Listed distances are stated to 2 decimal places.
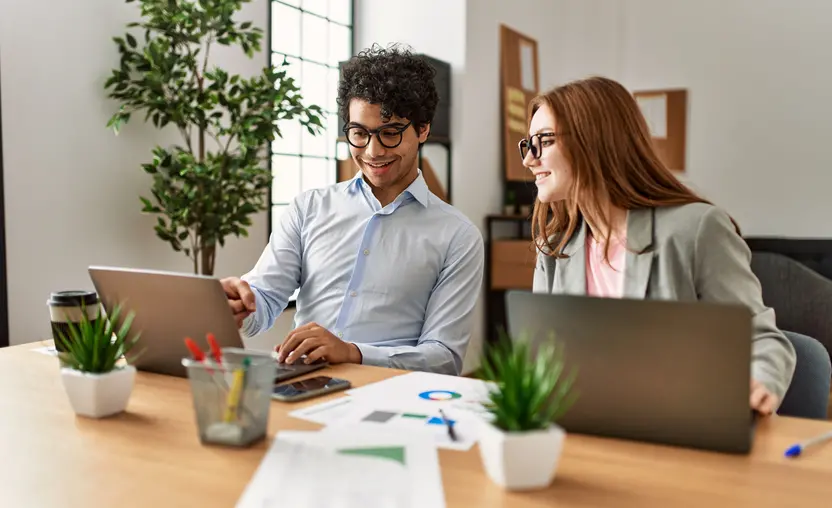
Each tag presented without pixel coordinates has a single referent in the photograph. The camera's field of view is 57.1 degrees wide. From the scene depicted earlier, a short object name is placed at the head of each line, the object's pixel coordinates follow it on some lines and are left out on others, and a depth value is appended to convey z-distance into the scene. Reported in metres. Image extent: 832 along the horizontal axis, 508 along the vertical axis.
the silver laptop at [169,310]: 1.36
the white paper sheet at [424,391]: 1.32
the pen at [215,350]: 1.10
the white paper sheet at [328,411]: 1.21
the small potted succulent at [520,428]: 0.90
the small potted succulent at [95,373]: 1.22
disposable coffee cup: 1.51
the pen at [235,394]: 1.04
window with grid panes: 4.27
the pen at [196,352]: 1.10
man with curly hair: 2.01
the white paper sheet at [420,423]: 1.10
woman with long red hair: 1.47
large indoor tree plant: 3.02
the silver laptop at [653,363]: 0.99
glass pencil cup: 1.05
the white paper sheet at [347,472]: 0.88
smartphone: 1.33
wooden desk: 0.90
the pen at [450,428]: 1.11
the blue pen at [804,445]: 1.04
